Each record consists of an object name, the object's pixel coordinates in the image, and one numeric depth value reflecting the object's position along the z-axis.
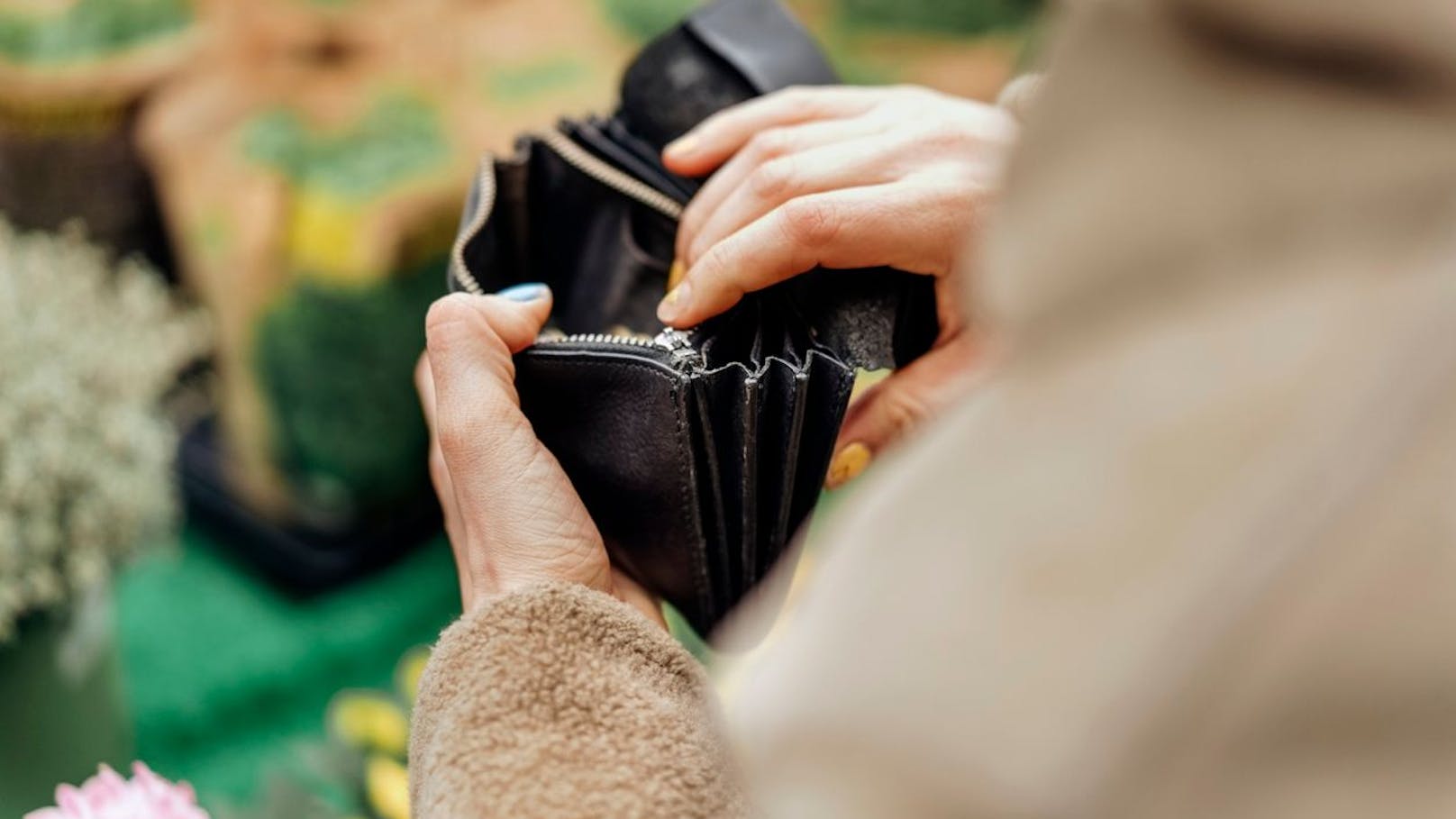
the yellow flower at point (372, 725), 1.14
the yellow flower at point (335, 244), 1.42
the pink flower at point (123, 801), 0.58
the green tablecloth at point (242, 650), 1.40
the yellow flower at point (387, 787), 1.00
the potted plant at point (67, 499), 0.89
